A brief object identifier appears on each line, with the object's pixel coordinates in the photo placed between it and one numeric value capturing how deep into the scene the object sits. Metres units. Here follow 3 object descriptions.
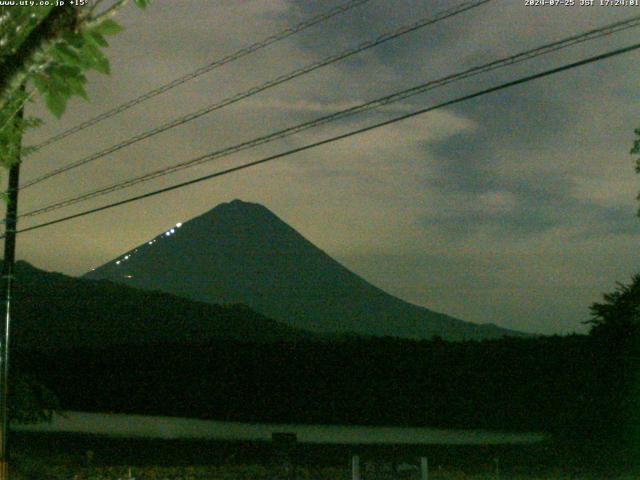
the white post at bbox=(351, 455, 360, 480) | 11.00
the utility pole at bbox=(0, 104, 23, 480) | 15.76
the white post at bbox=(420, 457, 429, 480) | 10.96
